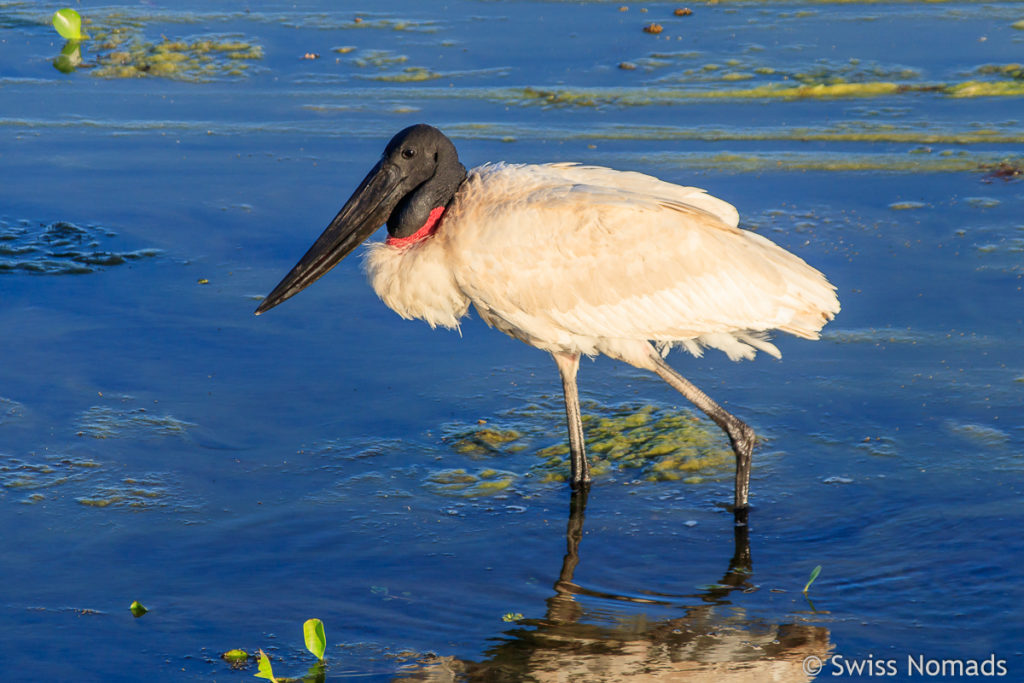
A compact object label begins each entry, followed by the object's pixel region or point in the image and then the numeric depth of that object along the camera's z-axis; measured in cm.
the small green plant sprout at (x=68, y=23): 2281
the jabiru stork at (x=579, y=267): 991
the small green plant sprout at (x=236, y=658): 807
